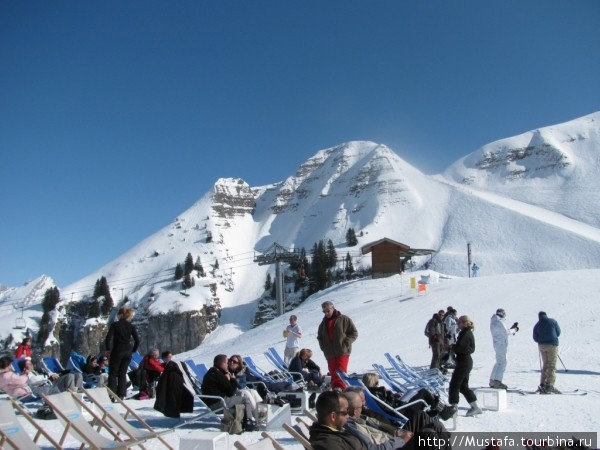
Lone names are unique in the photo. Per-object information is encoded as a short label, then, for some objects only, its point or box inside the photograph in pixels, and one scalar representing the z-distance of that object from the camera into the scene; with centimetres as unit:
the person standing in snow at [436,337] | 1263
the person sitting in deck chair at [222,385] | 742
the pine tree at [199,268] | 11625
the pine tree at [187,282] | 10756
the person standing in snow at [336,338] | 900
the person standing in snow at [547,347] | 1000
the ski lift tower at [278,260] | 4710
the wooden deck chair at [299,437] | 419
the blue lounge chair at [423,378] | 897
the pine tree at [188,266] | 11254
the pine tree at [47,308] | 9756
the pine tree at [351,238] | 10969
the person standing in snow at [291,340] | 1320
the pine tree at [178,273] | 11400
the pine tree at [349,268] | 8625
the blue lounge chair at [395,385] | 820
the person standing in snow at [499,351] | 989
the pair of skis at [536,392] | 992
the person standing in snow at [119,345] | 936
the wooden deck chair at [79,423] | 518
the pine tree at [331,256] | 8976
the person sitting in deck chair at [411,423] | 439
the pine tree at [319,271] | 8544
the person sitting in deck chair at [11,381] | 802
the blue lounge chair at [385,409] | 601
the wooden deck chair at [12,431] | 474
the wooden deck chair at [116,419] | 586
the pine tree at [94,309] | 10225
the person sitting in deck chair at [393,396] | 659
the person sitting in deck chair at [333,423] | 387
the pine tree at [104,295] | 10462
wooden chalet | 4388
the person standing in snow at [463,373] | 797
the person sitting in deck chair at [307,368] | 1076
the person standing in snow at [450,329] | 1363
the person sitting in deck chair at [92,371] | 1052
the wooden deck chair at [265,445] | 389
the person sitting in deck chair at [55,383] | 859
